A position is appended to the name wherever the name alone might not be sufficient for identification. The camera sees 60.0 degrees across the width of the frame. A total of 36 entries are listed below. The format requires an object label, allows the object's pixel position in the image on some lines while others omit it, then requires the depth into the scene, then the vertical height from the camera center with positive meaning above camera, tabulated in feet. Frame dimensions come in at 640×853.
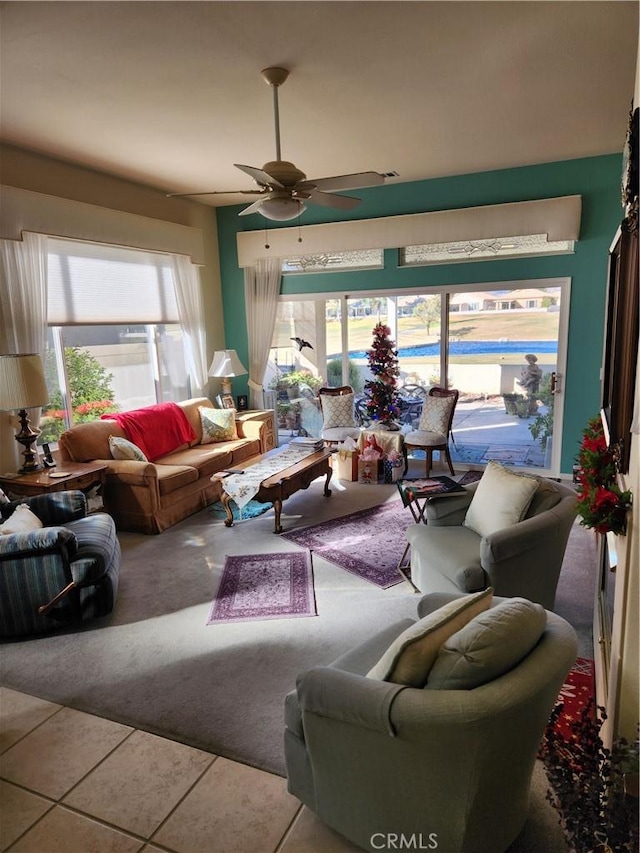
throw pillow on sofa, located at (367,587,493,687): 5.50 -3.12
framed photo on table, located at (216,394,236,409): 22.07 -2.44
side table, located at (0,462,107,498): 13.65 -3.37
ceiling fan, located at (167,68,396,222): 10.63 +3.02
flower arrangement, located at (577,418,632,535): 6.07 -1.95
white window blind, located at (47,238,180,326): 16.46 +1.87
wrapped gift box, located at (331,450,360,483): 19.78 -4.59
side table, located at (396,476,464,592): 11.38 -3.21
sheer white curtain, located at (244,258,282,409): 22.66 +1.22
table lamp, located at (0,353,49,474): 13.35 -0.90
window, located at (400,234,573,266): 18.45 +2.81
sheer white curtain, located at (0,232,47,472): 14.53 +1.16
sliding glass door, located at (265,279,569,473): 19.17 -0.66
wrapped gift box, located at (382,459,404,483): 19.21 -4.66
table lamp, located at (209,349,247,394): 21.47 -0.97
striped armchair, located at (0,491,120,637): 10.07 -4.36
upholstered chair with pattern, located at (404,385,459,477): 19.20 -3.22
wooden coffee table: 14.70 -3.93
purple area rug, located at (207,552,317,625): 11.13 -5.40
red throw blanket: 17.47 -2.80
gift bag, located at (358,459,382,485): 19.42 -4.68
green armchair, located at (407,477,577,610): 9.30 -3.93
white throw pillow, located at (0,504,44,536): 10.82 -3.49
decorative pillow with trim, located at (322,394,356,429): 21.08 -2.78
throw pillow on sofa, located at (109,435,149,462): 15.94 -3.05
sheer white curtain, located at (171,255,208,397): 21.01 +0.91
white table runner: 14.57 -3.74
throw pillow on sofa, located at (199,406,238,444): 20.03 -3.06
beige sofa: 15.25 -3.95
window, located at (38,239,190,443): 16.60 +0.30
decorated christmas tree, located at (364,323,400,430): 20.12 -1.72
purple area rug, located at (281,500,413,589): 12.85 -5.29
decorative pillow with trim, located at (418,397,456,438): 19.43 -2.83
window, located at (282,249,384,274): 21.21 +2.90
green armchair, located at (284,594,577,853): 5.03 -3.98
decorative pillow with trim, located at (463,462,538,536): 9.98 -3.10
